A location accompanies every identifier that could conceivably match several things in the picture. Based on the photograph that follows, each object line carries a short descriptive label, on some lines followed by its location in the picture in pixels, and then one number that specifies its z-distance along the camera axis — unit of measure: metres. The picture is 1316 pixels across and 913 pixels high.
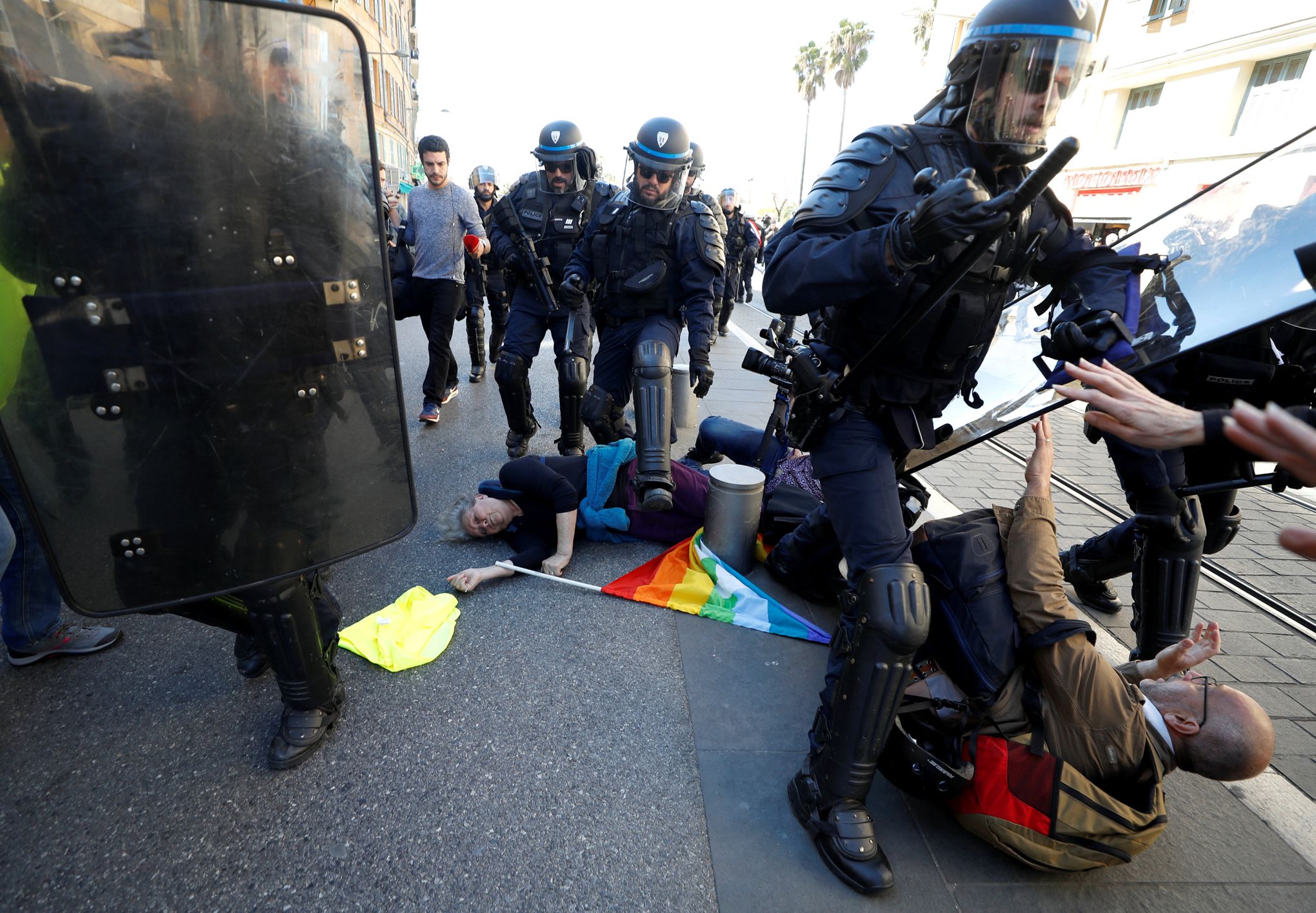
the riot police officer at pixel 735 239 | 11.10
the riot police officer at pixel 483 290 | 6.44
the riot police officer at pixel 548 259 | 4.35
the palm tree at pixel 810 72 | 33.84
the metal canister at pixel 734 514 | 3.18
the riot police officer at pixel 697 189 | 4.09
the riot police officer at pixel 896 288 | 1.72
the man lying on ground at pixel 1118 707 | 1.74
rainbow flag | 2.85
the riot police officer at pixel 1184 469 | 2.50
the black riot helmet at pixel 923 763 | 1.81
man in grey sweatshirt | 5.05
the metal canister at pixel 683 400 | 5.29
